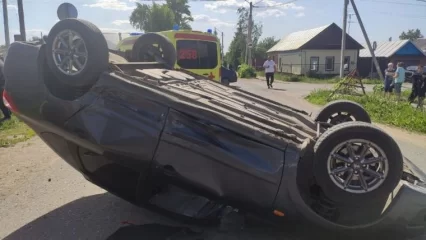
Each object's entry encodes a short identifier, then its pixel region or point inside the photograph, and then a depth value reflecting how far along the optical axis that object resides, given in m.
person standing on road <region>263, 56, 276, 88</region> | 21.89
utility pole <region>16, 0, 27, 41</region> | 23.77
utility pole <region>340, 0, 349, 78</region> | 24.62
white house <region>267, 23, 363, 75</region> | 42.59
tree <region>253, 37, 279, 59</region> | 69.88
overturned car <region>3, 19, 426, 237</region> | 3.02
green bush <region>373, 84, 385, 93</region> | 19.30
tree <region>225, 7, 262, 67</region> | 64.13
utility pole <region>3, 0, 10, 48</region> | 26.77
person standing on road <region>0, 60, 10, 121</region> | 10.40
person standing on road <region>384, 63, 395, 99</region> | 17.53
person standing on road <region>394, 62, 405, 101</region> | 16.33
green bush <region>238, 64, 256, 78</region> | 37.35
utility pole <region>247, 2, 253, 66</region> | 39.91
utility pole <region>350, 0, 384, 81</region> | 23.78
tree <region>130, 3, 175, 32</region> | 46.34
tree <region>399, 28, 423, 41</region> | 101.50
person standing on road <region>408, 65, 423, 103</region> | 14.41
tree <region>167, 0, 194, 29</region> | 56.88
